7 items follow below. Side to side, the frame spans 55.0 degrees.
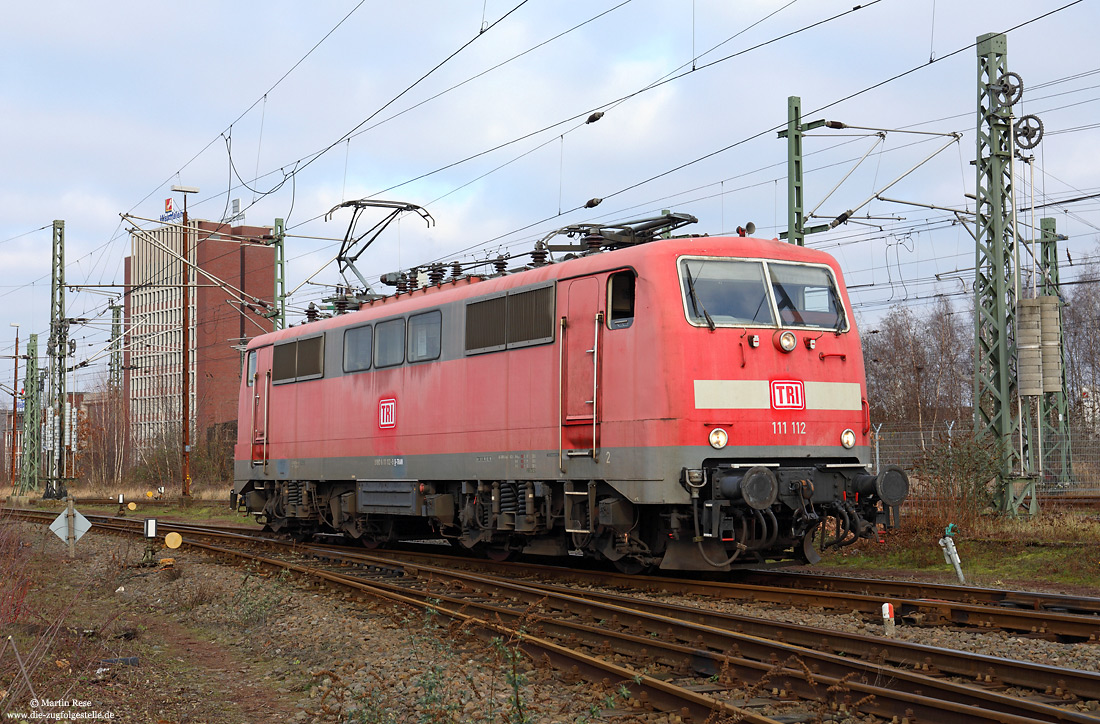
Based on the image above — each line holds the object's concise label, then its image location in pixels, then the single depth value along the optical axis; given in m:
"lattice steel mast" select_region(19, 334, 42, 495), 47.66
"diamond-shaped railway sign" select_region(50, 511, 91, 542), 17.16
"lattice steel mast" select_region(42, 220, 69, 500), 42.12
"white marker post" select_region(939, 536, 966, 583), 12.46
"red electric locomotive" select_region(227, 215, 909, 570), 11.31
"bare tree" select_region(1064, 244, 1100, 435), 58.12
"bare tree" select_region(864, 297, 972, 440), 52.22
